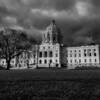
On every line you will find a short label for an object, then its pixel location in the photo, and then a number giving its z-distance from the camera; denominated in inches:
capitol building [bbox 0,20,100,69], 4261.8
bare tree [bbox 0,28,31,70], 1852.9
